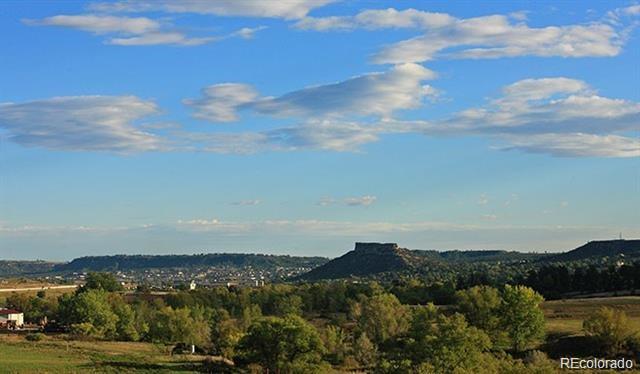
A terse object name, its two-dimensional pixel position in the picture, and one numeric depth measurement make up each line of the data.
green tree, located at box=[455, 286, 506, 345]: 97.03
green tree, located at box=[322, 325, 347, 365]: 95.69
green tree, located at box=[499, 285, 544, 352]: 94.44
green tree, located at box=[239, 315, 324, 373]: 80.62
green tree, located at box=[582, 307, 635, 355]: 84.56
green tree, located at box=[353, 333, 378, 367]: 92.31
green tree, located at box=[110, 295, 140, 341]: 126.19
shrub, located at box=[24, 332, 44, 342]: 102.06
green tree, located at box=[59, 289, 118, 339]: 120.81
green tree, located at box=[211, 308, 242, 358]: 99.88
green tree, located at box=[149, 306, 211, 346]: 118.12
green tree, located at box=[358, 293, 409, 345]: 109.31
